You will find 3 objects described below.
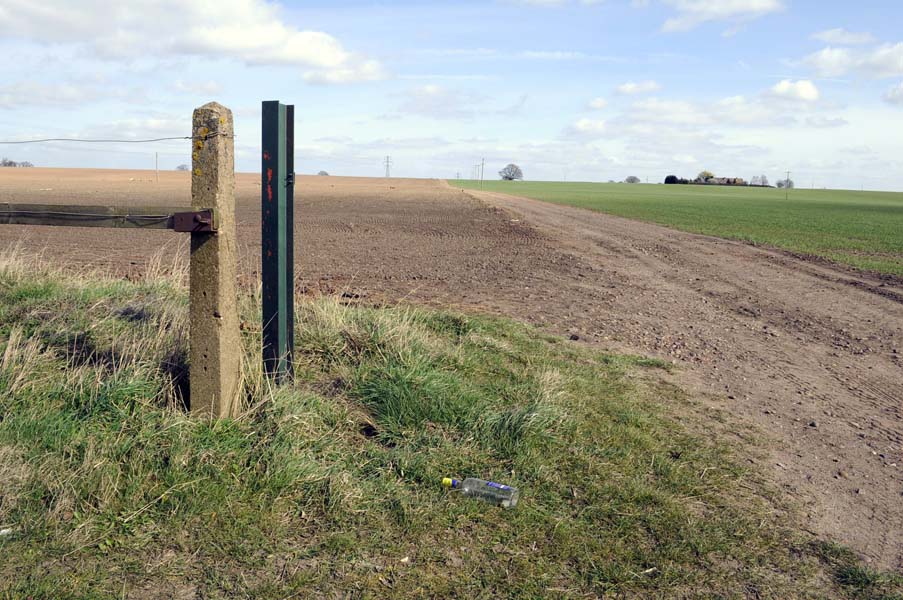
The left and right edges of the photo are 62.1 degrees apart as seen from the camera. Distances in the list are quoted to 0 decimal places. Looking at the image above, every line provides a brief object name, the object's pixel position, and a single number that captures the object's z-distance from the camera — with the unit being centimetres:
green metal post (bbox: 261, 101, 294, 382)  493
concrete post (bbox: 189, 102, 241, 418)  439
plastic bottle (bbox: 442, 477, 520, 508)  414
